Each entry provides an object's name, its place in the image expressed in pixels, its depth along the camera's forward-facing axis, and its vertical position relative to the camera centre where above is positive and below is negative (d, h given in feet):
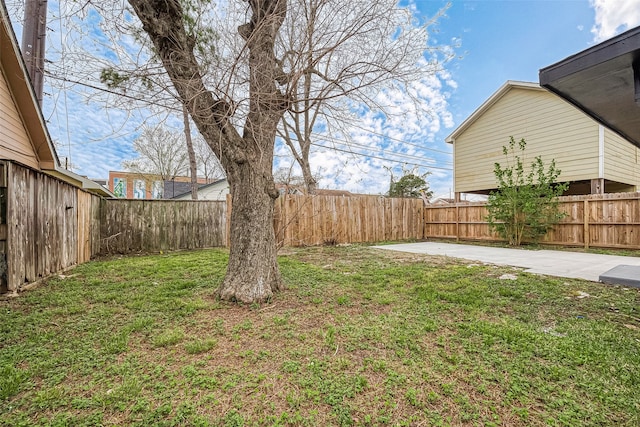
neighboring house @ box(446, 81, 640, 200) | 26.91 +7.76
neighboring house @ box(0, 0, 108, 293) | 10.62 +0.99
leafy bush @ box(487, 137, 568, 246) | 25.25 +0.67
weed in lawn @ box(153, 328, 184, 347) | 6.61 -3.05
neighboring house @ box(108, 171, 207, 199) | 54.44 +6.69
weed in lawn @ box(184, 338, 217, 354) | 6.31 -3.08
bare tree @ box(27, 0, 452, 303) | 7.93 +4.38
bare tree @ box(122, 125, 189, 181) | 48.19 +10.26
